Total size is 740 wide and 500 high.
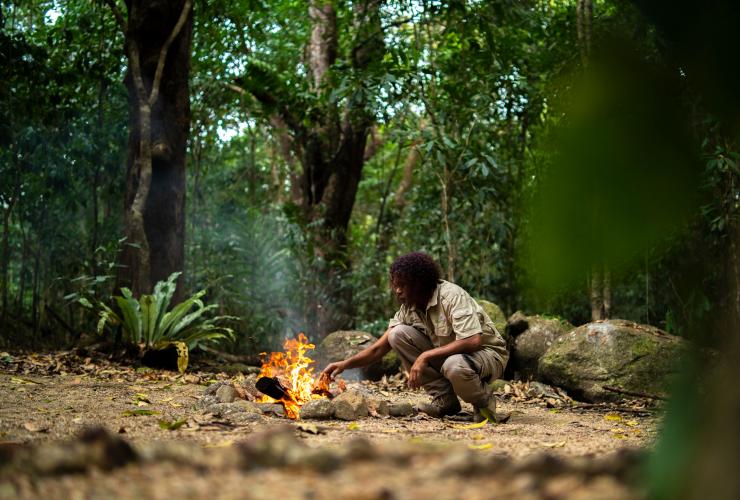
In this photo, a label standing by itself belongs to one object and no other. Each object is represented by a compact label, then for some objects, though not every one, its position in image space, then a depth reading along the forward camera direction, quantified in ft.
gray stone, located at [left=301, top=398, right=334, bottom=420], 12.84
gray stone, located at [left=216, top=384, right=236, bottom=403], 13.94
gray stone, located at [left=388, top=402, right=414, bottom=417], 14.05
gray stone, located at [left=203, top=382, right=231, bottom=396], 15.03
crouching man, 13.25
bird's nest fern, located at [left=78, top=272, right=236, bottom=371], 20.57
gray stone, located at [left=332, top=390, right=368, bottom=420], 12.96
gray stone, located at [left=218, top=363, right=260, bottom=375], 21.72
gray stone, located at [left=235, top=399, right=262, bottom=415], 12.81
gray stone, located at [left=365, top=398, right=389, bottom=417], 13.87
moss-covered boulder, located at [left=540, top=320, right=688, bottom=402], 17.25
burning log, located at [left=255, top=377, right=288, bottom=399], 13.80
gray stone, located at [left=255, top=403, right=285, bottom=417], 13.07
